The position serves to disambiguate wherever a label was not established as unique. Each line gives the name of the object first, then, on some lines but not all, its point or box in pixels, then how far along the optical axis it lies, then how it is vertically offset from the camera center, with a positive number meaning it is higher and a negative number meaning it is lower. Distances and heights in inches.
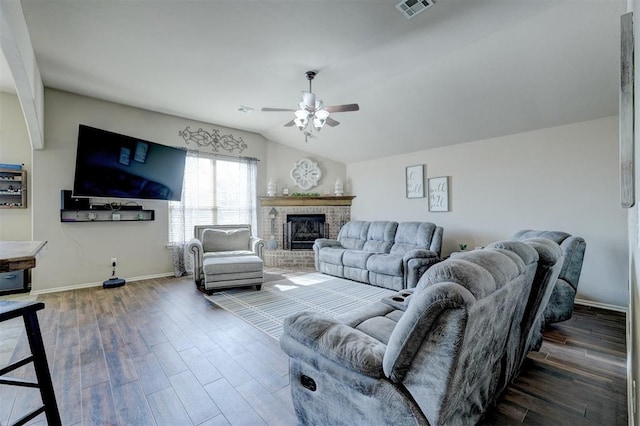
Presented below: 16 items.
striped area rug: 124.4 -45.1
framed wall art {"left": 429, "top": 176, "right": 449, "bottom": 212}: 193.2 +13.5
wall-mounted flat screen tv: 153.3 +29.9
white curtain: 203.2 +14.0
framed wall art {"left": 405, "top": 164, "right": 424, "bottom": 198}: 205.5 +24.3
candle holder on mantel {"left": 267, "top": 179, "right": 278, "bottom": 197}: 248.5 +24.0
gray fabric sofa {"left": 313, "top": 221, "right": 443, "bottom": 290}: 162.6 -25.9
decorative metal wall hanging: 211.8 +60.9
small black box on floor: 168.4 -40.6
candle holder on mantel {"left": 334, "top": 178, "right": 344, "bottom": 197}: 251.1 +23.7
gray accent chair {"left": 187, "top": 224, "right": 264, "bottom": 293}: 157.9 -26.1
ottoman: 156.2 -33.0
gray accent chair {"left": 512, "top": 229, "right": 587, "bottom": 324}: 105.8 -27.7
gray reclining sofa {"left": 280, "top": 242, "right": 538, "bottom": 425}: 37.8 -22.9
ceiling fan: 127.3 +48.4
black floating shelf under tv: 163.6 +0.6
